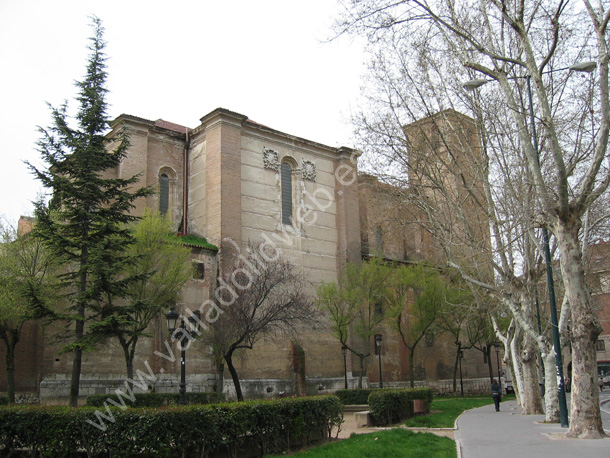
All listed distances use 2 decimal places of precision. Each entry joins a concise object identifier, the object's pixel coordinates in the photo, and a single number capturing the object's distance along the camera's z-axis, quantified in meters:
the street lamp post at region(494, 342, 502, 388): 35.10
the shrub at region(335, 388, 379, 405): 25.12
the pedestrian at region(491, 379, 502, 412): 21.09
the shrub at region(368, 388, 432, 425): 16.86
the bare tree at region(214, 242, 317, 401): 19.94
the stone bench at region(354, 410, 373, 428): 16.70
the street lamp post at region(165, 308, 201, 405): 14.18
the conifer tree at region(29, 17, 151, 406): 16.50
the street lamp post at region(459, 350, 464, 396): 35.13
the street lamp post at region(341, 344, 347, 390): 29.19
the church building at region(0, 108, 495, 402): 22.47
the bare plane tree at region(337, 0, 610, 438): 10.70
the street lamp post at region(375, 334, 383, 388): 27.23
